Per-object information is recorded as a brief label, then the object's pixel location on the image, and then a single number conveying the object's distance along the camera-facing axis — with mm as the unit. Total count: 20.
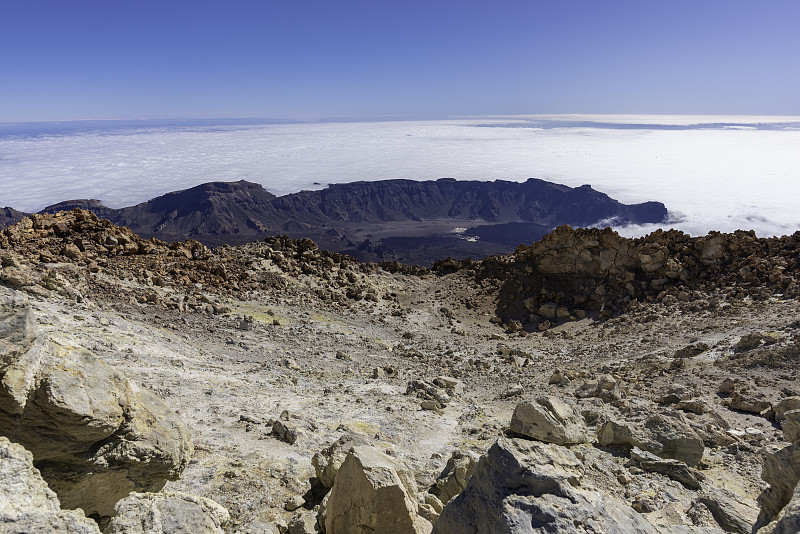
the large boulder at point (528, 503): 3561
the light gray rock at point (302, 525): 5398
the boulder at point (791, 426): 7035
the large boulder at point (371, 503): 4871
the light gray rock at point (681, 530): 4695
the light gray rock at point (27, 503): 3117
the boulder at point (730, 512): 5805
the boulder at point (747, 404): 10438
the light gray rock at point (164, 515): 3787
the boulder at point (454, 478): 6699
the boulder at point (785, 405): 9633
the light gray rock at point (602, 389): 11906
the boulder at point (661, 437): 7891
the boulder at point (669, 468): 7113
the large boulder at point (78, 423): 4039
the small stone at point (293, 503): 6197
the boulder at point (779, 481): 4719
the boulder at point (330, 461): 6559
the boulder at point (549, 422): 8633
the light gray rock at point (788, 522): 3036
